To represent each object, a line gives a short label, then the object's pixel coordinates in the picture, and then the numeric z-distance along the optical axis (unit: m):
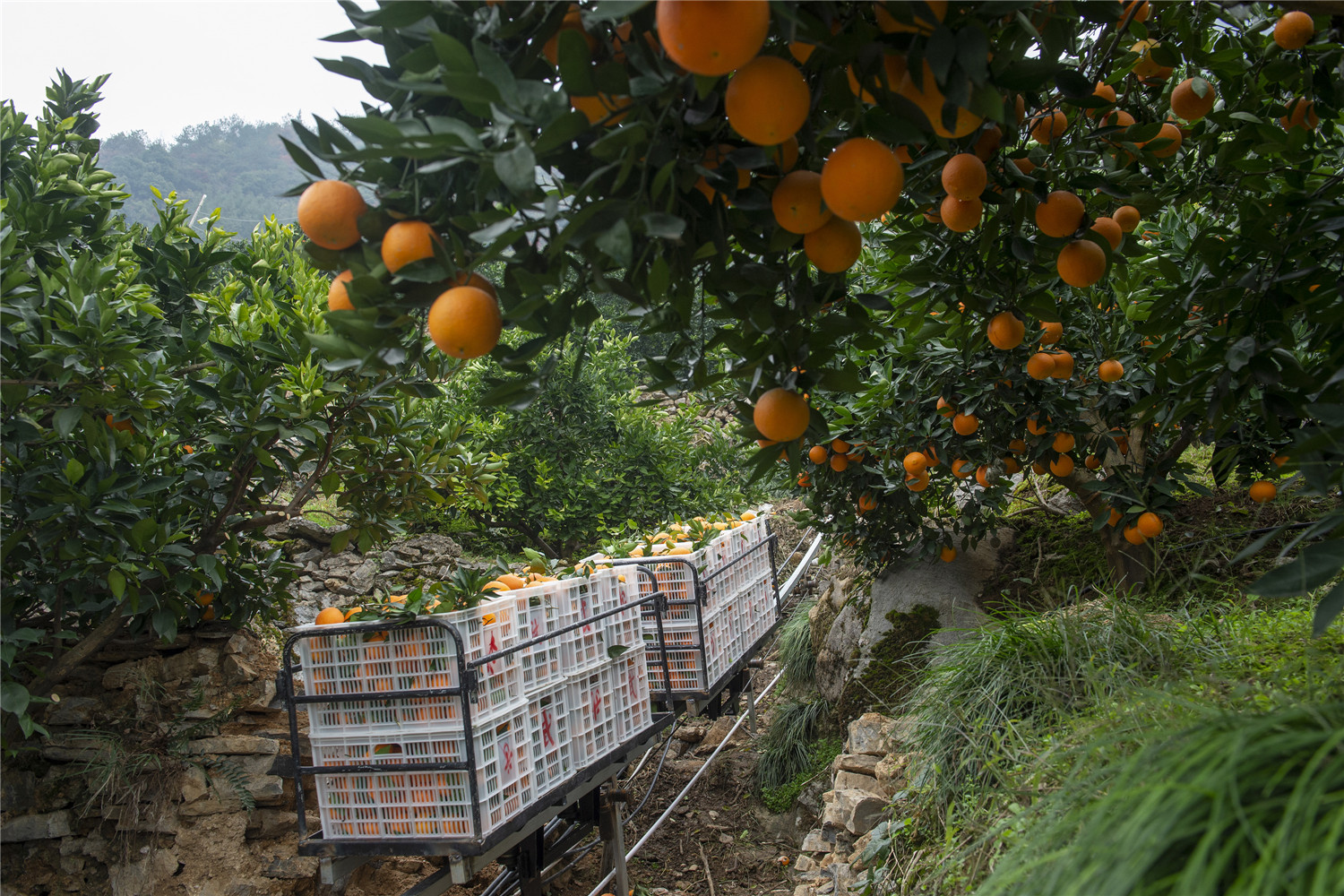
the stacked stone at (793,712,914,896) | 2.48
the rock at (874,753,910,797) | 2.66
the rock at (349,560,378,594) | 5.87
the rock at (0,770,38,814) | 3.09
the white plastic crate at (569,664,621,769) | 3.32
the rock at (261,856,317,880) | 3.35
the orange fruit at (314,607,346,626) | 2.81
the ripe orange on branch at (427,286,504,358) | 1.01
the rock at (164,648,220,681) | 3.51
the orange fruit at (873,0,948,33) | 0.91
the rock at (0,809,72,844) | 3.06
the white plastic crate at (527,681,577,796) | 3.03
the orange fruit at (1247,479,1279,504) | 2.65
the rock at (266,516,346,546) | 6.05
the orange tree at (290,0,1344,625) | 0.92
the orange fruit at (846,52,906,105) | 1.04
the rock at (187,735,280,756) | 3.40
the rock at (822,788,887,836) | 2.71
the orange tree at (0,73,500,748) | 2.47
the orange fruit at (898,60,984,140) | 1.01
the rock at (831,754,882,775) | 3.10
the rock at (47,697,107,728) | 3.25
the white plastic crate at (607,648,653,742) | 3.65
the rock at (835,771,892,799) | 2.95
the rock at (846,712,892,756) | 3.40
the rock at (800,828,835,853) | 3.04
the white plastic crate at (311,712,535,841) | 2.59
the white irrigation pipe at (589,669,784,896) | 4.01
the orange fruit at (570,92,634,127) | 0.95
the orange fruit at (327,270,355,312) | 1.16
